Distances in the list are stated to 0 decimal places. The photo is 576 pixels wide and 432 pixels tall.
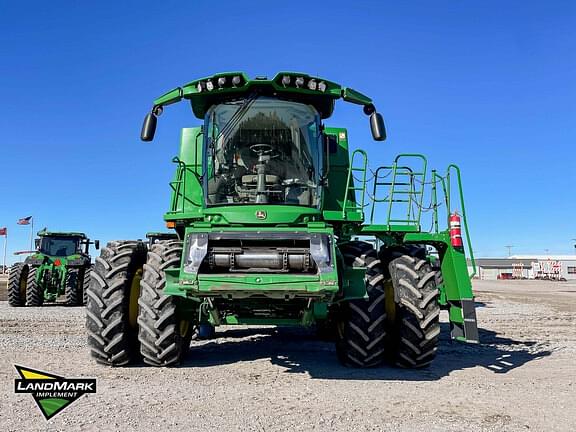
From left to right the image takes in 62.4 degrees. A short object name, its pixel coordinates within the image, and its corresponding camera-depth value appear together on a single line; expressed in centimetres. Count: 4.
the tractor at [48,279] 1634
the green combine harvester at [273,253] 516
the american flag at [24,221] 4913
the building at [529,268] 7038
